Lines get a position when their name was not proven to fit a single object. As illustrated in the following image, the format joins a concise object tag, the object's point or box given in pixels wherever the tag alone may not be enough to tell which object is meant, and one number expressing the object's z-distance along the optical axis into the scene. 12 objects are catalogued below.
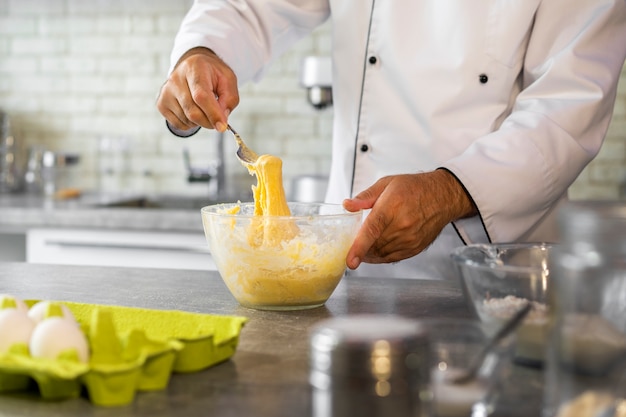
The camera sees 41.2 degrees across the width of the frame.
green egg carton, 0.79
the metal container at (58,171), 3.24
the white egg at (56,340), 0.82
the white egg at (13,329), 0.85
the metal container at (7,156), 3.31
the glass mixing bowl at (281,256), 1.19
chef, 1.47
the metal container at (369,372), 0.64
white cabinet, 2.63
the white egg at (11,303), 0.93
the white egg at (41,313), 0.89
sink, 3.14
